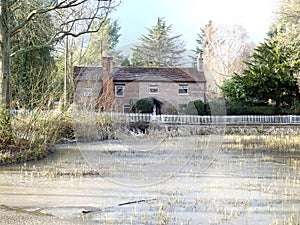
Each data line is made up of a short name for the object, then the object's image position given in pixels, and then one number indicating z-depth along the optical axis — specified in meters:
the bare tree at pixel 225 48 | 39.81
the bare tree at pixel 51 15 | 13.99
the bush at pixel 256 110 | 28.33
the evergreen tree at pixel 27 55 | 20.20
